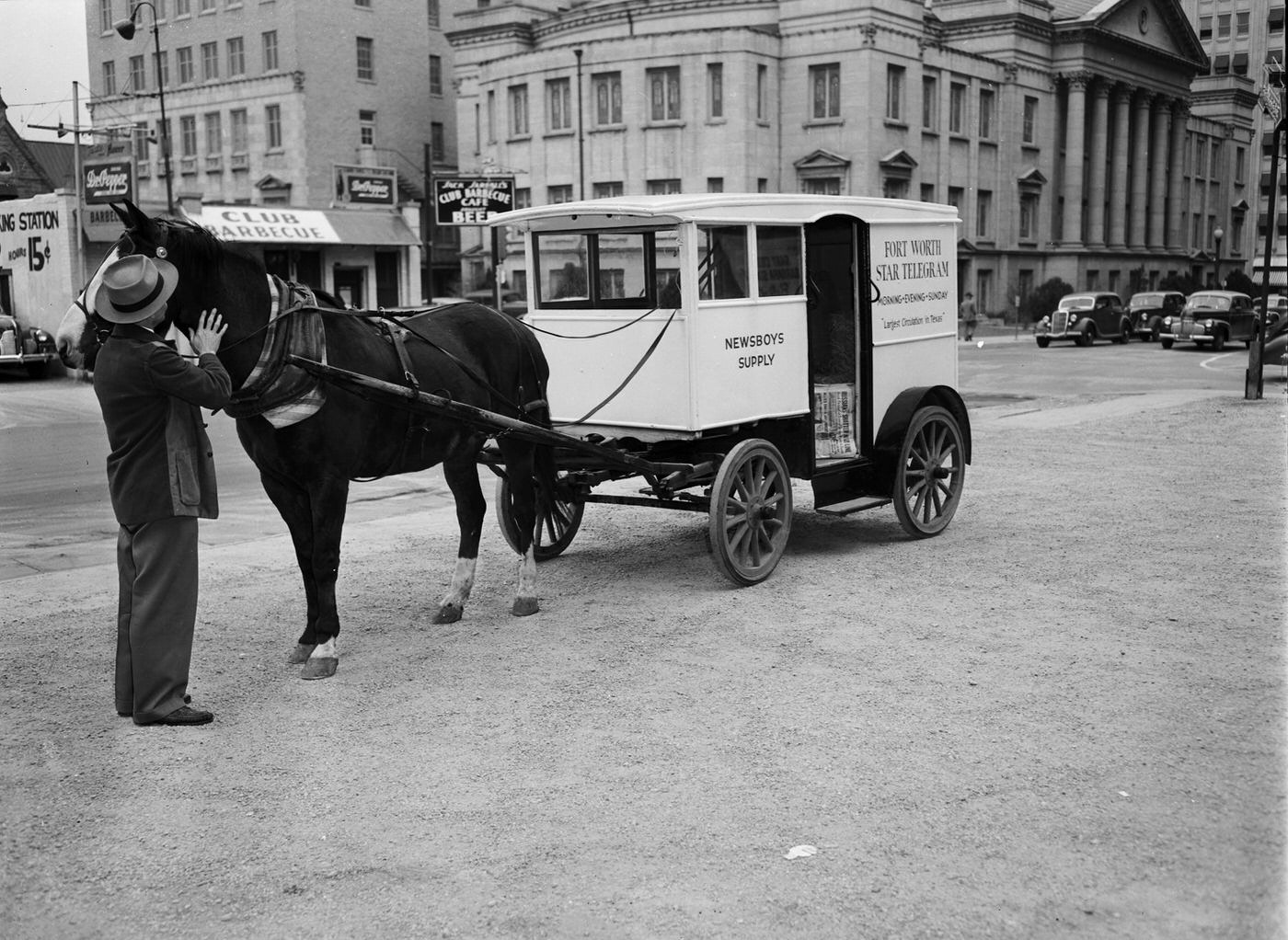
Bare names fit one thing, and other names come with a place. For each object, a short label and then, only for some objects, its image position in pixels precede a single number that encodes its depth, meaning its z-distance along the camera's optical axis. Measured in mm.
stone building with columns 57562
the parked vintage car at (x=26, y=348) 30328
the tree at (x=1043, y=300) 62891
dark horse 6508
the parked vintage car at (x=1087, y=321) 45375
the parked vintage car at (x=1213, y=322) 41781
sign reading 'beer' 45000
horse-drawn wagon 6879
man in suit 5945
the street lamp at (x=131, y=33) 34534
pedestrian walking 49372
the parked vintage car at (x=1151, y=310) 48594
